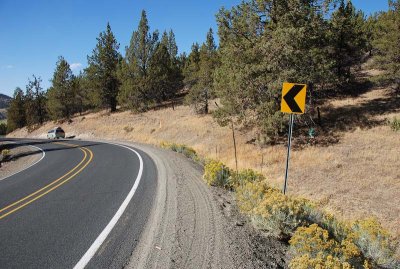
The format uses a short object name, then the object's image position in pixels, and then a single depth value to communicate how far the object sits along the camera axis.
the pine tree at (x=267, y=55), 21.86
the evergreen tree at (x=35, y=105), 69.69
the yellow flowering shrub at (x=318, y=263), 4.18
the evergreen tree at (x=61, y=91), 56.19
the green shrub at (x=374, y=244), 5.46
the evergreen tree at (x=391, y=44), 28.41
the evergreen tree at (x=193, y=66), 45.17
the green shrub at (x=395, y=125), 23.86
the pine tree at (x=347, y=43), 33.78
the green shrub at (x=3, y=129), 98.33
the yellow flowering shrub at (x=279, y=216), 5.84
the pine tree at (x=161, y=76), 46.47
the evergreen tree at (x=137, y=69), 46.44
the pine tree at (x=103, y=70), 51.56
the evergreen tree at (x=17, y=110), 76.25
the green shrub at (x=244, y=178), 9.70
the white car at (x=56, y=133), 45.44
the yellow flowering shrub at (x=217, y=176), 9.83
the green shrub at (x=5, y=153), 25.50
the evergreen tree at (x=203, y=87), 38.19
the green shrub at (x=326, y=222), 6.10
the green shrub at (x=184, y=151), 17.16
